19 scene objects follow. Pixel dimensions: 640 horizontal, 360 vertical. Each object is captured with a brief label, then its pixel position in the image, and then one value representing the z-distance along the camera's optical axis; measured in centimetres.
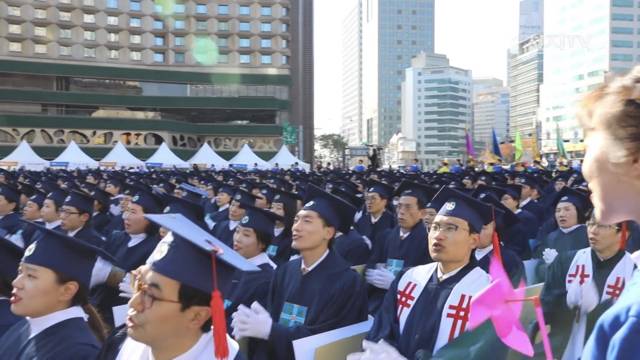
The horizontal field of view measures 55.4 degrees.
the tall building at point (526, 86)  11594
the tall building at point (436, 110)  12519
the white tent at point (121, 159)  3105
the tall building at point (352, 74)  17038
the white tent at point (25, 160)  2878
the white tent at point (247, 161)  3294
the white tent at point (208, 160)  3269
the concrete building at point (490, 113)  15038
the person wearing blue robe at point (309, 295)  370
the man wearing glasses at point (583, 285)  395
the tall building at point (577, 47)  8319
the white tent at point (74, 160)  2994
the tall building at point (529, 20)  15712
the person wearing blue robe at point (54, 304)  286
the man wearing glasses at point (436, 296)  346
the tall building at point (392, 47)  14588
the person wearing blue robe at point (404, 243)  590
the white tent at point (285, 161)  3384
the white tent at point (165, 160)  3171
